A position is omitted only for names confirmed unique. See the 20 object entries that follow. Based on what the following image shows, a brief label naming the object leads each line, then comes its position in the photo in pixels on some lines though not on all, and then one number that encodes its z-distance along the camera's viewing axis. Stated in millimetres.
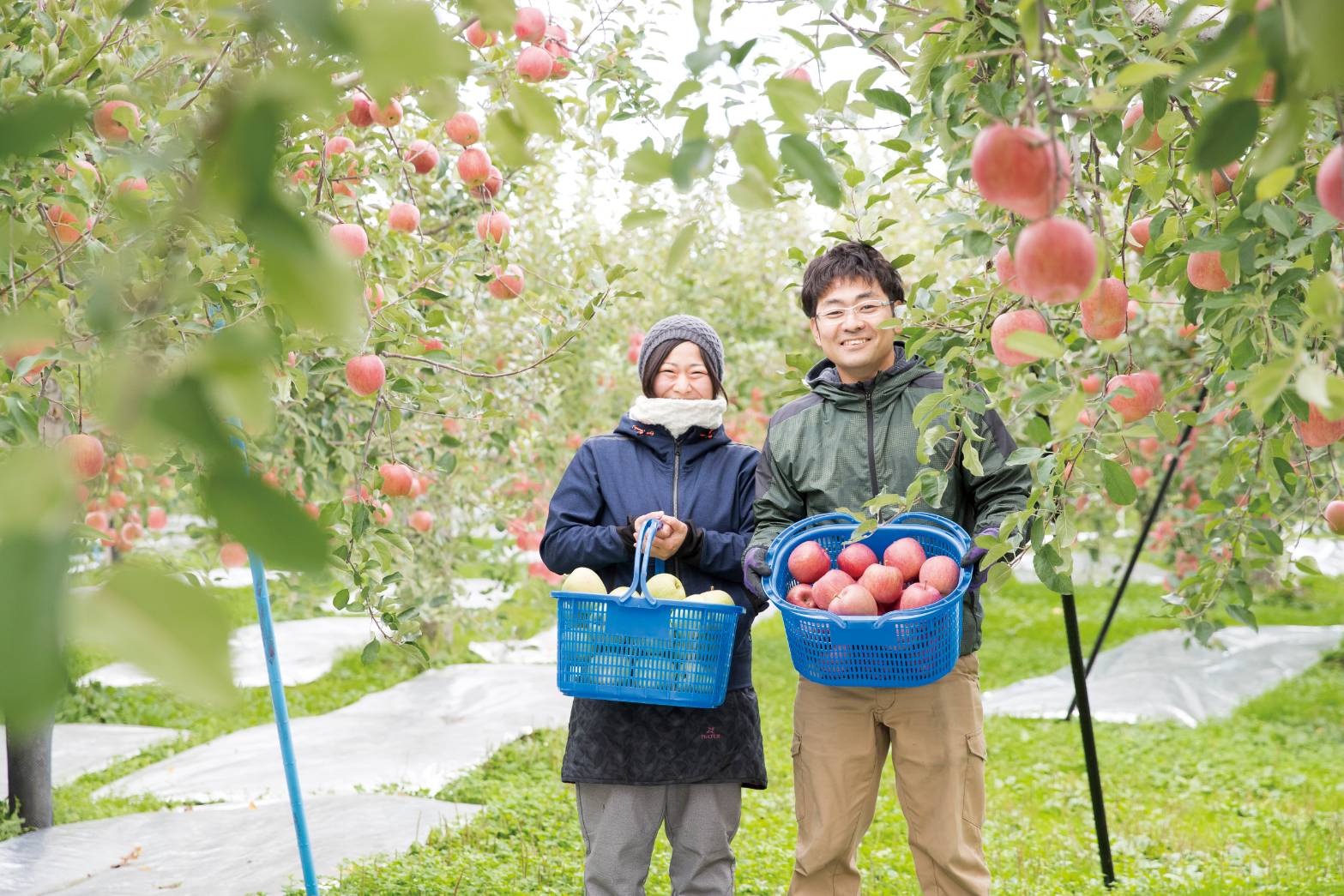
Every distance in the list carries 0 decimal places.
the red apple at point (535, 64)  2117
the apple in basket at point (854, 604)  1828
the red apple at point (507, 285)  2404
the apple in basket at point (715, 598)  2038
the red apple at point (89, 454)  1630
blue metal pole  2574
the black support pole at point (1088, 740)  2646
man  2066
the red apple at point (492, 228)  2193
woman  2129
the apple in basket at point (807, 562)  1961
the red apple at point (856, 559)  1978
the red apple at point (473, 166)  2318
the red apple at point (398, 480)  2354
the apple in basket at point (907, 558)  1928
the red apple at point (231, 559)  3037
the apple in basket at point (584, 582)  2129
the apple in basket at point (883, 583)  1886
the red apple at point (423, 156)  2566
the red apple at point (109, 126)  1816
